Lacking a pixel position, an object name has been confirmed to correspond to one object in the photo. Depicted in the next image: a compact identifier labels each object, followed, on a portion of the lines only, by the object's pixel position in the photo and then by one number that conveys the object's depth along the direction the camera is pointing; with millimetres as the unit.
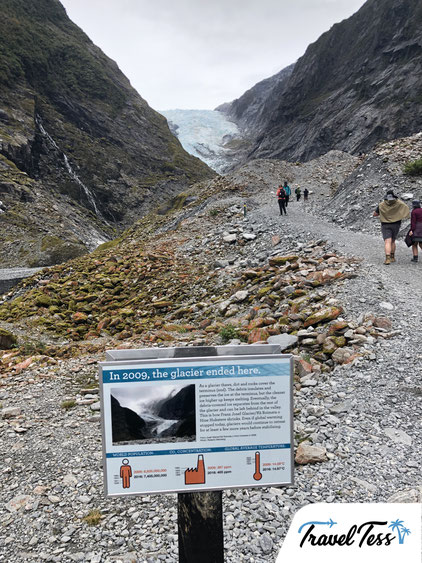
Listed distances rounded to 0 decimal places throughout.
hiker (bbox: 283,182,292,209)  21281
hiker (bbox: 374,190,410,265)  10539
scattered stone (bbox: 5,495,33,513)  4285
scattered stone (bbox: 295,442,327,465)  4473
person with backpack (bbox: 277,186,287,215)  19703
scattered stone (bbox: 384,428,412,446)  4562
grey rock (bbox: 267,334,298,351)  7281
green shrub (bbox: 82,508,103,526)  3990
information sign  2533
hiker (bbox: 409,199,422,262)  10406
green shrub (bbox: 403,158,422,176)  18250
